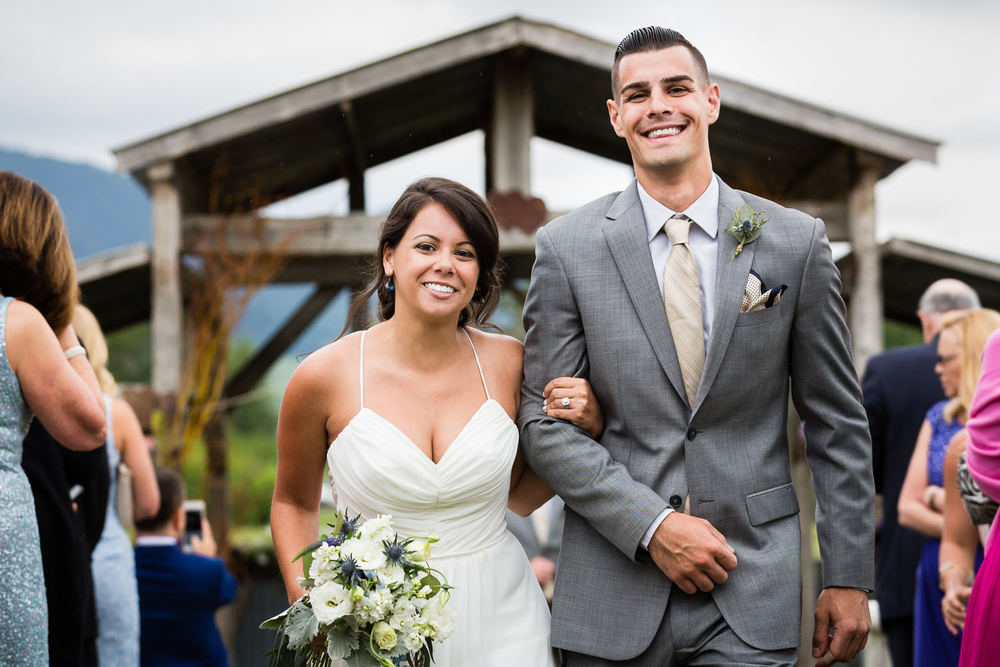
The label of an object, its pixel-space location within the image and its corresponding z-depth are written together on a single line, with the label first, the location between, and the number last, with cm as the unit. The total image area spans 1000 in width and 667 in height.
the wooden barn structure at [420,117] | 802
